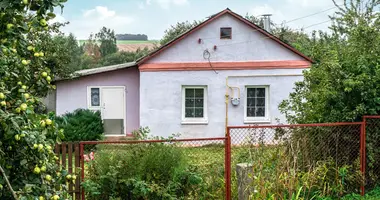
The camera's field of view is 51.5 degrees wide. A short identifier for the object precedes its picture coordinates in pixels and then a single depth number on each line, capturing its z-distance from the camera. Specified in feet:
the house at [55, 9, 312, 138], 42.11
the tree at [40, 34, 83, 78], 37.32
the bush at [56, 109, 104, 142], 38.86
